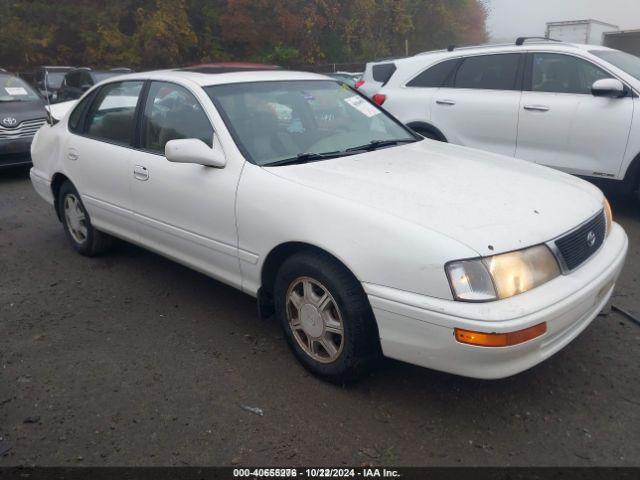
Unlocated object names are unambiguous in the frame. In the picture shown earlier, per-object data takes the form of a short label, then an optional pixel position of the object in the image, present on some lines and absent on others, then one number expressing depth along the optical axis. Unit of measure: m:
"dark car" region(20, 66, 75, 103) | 13.36
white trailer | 15.52
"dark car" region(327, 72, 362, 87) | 13.44
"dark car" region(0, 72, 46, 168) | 8.21
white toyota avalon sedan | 2.50
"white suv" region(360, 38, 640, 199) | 5.39
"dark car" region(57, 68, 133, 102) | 12.10
